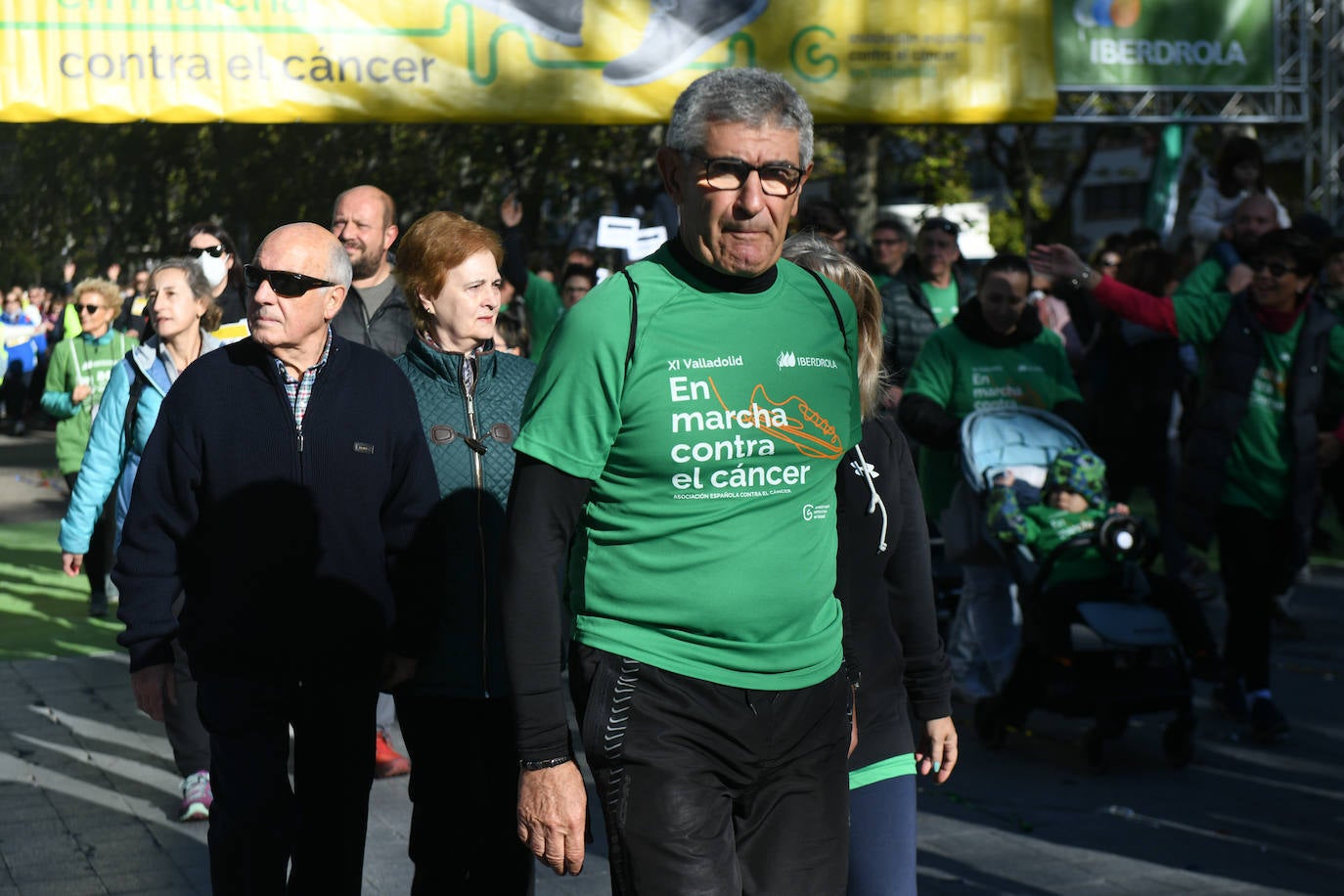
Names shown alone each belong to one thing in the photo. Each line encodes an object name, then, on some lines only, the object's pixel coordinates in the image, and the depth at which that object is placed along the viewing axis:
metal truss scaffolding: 14.98
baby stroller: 6.87
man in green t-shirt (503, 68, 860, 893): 2.89
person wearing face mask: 7.43
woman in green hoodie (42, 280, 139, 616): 10.42
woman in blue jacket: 6.02
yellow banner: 12.75
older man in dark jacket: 4.14
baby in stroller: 7.04
